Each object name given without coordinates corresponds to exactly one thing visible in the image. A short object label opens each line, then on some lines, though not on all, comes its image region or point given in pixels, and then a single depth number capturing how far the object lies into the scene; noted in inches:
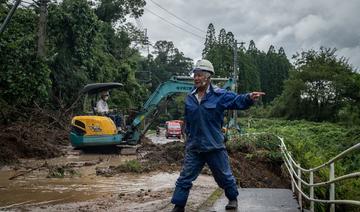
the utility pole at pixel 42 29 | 955.3
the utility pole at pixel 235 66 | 988.1
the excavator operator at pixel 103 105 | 712.4
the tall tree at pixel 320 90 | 2180.1
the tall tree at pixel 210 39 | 3427.7
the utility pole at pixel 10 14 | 439.7
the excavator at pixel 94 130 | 694.5
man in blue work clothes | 239.0
